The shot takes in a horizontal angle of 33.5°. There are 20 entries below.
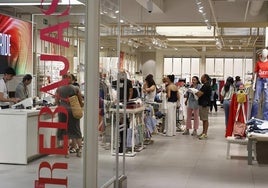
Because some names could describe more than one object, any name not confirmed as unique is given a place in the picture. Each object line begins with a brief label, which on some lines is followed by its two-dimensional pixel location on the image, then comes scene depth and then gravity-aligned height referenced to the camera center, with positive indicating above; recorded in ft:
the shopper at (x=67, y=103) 14.55 -0.85
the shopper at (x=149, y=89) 36.63 -0.90
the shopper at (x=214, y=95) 65.04 -2.48
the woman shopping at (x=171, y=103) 38.05 -2.11
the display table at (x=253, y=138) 24.93 -3.35
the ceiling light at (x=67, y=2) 13.85 +2.38
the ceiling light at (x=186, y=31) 60.70 +6.51
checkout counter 25.13 -3.32
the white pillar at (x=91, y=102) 14.44 -0.79
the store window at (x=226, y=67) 87.15 +2.33
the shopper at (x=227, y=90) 37.63 -1.27
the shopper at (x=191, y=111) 38.01 -2.83
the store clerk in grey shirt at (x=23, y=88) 29.86 -0.73
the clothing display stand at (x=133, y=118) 27.43 -2.58
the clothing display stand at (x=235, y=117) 27.84 -2.48
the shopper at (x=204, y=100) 36.35 -1.76
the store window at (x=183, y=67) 89.92 +2.32
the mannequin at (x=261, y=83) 29.89 -0.28
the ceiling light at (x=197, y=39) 63.62 +5.67
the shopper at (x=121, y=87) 18.35 -0.38
